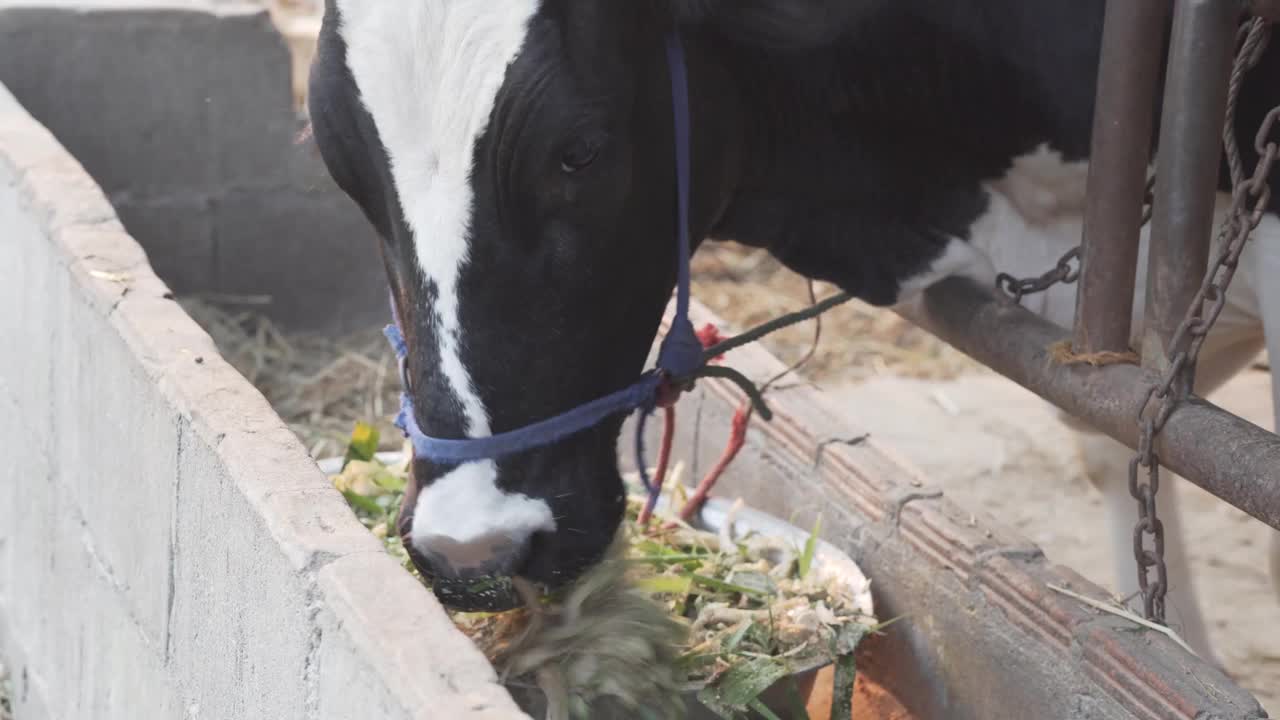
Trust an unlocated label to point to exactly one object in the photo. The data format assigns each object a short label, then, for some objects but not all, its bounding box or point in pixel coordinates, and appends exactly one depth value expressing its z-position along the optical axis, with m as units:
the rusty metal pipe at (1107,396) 1.77
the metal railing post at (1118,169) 1.92
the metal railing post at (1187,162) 1.83
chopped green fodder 2.00
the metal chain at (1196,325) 1.77
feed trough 1.55
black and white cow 1.82
